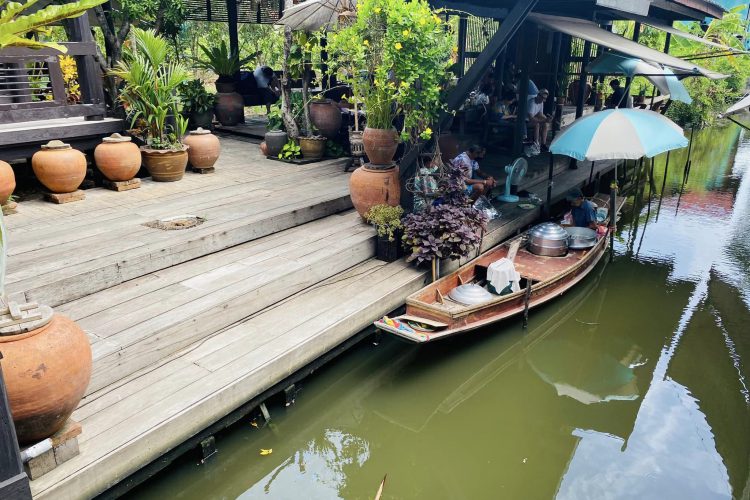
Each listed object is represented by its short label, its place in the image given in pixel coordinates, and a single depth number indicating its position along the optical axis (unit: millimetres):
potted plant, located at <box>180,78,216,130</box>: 9297
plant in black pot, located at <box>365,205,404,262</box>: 5559
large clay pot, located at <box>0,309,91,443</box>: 2572
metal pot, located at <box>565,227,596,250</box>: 6750
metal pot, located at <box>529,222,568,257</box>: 6555
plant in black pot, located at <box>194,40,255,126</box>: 9930
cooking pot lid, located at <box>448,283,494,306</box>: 5262
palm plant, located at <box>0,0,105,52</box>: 2184
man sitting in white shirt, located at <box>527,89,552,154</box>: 9984
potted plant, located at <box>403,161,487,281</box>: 5328
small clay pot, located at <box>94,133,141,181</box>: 6164
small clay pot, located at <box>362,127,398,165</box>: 5664
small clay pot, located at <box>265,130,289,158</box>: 8305
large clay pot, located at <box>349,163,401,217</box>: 5707
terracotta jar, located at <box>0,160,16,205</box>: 5289
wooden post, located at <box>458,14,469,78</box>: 11891
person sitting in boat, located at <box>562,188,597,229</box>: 7305
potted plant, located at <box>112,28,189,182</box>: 6652
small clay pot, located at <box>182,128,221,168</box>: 7090
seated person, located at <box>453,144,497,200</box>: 6422
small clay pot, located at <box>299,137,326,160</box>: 8281
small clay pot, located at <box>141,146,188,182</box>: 6664
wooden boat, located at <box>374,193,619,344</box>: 4695
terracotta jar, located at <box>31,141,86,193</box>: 5683
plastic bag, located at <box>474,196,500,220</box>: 6786
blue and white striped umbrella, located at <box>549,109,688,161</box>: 6164
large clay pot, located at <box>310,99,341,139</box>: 8344
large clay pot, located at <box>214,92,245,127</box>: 10367
